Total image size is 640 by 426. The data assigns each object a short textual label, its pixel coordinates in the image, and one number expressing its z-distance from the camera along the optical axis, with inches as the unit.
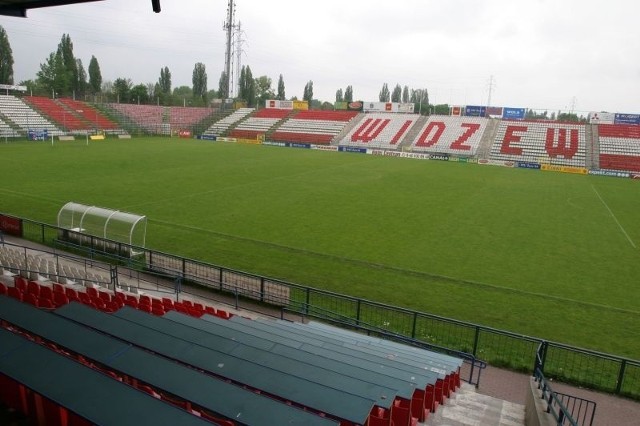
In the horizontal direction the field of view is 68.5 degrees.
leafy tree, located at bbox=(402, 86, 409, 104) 6782.0
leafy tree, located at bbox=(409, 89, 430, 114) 6743.1
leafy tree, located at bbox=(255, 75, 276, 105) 5556.1
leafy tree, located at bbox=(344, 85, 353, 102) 5925.2
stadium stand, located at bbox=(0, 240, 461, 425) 169.6
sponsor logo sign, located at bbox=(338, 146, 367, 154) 2703.0
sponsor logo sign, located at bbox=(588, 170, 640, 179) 2081.1
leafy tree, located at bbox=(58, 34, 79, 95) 3919.8
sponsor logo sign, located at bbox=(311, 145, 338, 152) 2757.1
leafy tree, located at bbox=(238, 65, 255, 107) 4852.4
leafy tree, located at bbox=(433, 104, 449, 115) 4746.6
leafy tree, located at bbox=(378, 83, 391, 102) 6513.8
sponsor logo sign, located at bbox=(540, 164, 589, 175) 2174.0
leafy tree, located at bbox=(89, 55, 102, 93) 4101.9
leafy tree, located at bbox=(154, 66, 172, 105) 4813.0
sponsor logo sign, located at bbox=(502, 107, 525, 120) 3021.7
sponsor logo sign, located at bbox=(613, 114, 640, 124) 2736.2
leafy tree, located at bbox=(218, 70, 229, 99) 5255.9
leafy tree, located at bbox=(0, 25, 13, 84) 3651.6
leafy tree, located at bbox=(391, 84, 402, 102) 6560.0
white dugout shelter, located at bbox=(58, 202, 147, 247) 714.2
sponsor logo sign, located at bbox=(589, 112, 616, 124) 2775.6
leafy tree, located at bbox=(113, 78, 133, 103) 3808.8
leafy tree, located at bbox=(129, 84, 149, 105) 3816.4
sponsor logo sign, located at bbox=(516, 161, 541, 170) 2271.2
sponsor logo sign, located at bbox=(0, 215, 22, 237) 767.7
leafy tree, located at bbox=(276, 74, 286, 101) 5477.4
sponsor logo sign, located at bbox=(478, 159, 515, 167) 2324.1
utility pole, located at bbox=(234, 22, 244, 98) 3627.0
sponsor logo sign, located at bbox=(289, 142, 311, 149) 2822.3
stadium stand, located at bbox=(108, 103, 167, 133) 3201.3
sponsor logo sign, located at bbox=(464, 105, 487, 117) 3102.9
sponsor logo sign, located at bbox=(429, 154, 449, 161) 2485.2
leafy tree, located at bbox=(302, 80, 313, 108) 5651.6
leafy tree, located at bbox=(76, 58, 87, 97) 4015.8
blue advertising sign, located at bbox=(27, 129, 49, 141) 2443.4
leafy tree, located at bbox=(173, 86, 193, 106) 4539.9
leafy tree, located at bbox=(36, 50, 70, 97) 3806.6
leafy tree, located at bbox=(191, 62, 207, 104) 4906.5
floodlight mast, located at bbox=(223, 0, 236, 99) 3504.9
